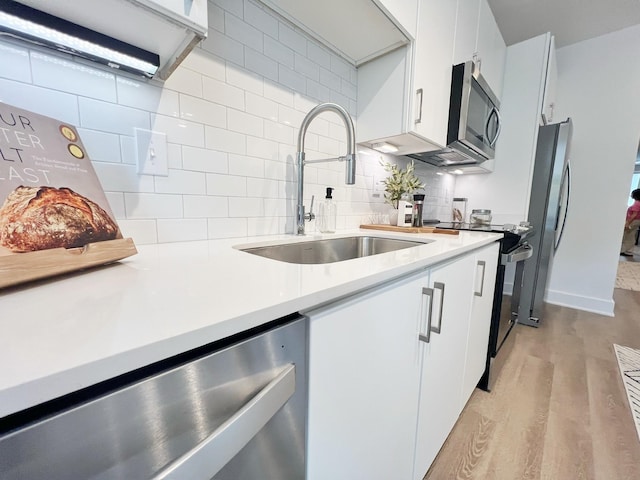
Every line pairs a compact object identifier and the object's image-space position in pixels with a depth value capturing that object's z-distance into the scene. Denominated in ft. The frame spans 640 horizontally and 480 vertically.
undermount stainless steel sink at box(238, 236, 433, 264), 3.40
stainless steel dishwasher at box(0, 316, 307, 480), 0.71
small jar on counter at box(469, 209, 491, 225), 6.51
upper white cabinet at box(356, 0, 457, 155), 4.17
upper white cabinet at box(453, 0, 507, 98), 4.97
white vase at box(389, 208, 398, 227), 5.31
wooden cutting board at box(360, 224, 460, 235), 4.48
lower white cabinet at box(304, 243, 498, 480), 1.56
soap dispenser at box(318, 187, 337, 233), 4.23
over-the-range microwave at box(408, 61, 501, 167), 4.95
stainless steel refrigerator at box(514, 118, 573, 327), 7.11
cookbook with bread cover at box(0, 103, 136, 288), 1.35
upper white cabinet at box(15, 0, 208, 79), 1.73
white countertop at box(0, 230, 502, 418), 0.71
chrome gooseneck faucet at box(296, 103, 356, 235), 3.21
